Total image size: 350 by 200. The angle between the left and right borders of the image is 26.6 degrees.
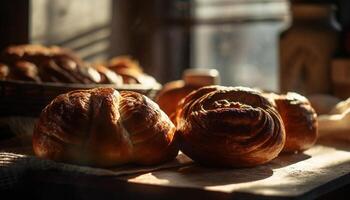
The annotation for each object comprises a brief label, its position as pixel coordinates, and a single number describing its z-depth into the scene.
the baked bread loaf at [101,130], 0.72
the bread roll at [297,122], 0.87
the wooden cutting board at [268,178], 0.64
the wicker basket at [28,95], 0.88
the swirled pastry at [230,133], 0.73
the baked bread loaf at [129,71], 1.01
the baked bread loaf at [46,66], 0.93
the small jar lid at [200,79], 1.03
